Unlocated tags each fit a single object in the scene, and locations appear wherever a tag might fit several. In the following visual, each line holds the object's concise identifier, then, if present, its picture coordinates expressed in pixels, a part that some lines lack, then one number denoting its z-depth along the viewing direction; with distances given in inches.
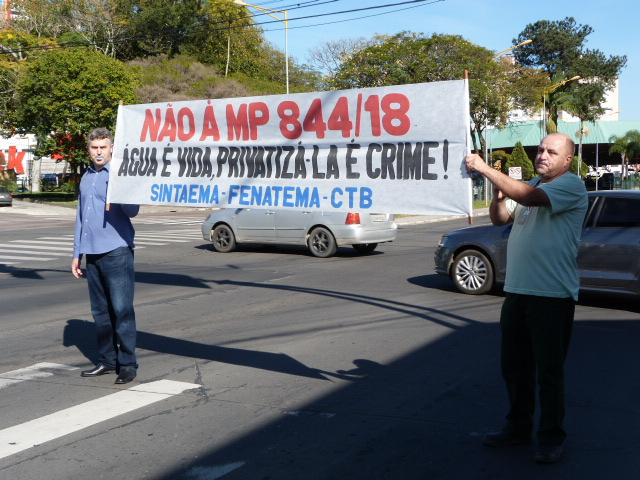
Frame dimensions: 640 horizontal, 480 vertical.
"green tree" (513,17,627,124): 3161.9
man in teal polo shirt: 171.6
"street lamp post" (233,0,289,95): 1016.9
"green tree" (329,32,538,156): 1637.6
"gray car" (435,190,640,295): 378.6
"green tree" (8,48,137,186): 1695.4
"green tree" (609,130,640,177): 2524.6
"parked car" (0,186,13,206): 1796.3
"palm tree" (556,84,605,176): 2819.9
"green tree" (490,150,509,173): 2164.7
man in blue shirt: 241.6
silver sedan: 658.2
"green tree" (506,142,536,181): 1925.4
